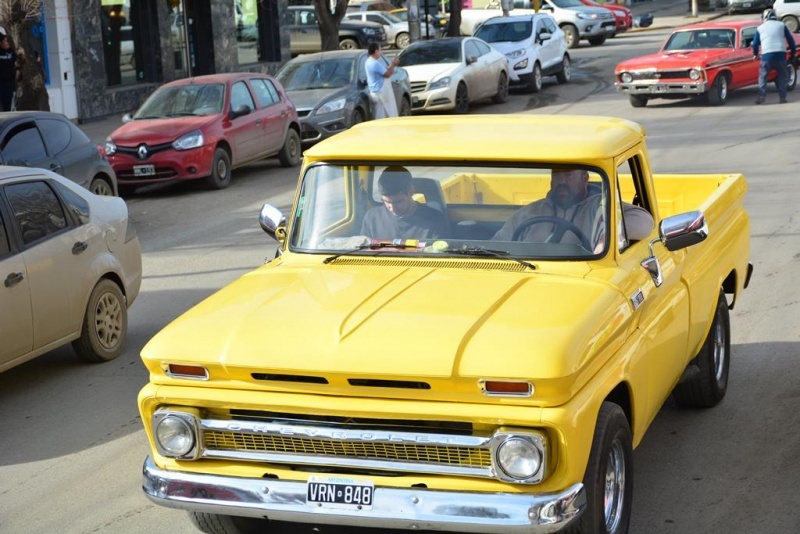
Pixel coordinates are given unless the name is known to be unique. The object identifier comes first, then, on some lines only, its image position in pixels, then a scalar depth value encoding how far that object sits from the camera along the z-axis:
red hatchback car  18.30
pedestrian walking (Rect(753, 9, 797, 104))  25.38
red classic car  25.09
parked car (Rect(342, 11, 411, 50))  51.75
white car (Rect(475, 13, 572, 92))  29.98
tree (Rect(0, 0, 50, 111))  20.00
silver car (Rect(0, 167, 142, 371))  8.71
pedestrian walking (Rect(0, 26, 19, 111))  22.47
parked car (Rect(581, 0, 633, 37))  47.84
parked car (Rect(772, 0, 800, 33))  46.59
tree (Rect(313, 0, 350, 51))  31.44
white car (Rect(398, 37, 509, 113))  26.08
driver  6.20
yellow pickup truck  4.91
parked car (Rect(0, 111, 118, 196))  14.88
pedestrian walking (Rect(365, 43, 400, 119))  22.41
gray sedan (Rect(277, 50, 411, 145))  22.16
